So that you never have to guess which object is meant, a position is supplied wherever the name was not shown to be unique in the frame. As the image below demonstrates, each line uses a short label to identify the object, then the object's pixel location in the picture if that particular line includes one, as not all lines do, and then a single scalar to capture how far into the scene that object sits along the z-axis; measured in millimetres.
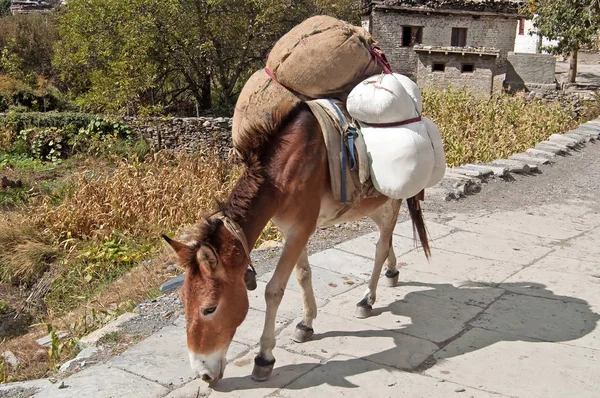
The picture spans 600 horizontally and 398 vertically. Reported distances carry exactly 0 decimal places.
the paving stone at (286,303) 4398
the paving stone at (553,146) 9891
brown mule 3047
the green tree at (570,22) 20203
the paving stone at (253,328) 4000
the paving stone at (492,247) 5711
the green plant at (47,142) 16547
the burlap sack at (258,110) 3541
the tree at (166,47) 18094
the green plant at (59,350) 4528
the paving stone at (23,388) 3750
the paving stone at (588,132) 11064
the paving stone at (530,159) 9117
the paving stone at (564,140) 10239
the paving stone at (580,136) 10701
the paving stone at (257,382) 3383
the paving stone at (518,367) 3451
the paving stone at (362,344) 3789
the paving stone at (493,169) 8359
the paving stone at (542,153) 9547
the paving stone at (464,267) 5215
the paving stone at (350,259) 5219
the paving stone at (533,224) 6422
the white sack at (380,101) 3787
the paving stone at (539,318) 4172
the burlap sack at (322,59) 3938
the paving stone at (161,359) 3545
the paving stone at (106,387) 3363
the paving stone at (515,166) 8641
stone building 30828
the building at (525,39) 35219
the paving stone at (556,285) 4820
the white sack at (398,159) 3789
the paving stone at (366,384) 3367
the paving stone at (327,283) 4793
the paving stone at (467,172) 8102
